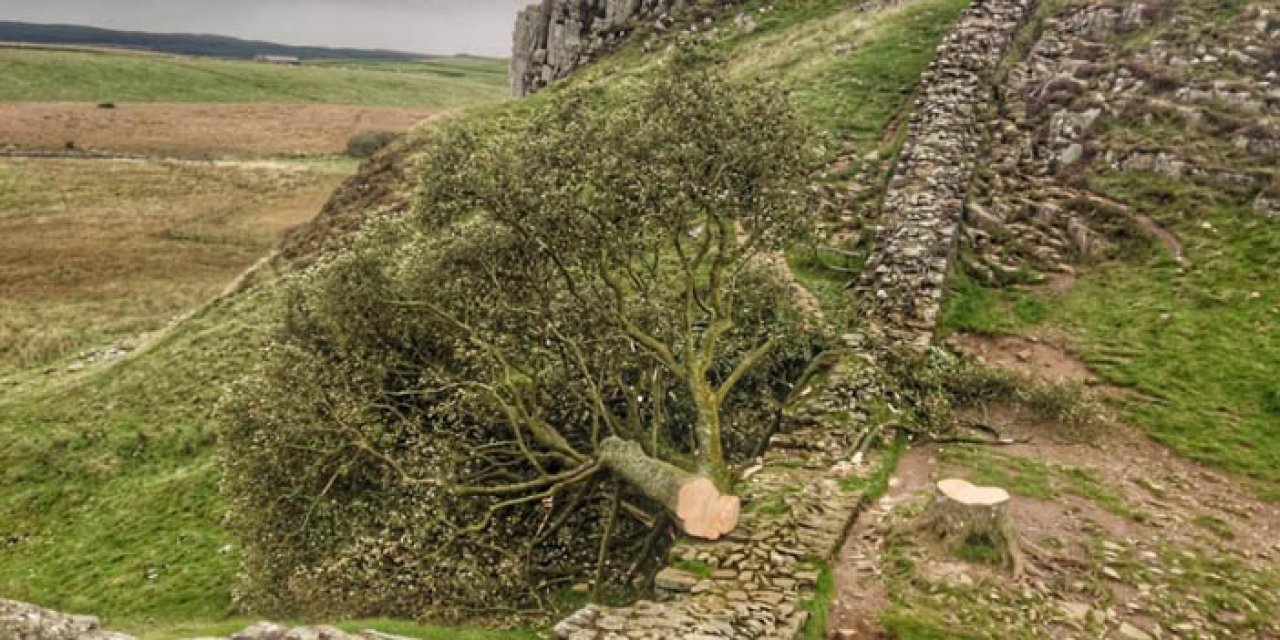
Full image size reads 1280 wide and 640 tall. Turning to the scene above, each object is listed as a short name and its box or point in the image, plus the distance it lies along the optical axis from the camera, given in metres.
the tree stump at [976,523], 14.88
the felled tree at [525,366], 17.11
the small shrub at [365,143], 116.39
